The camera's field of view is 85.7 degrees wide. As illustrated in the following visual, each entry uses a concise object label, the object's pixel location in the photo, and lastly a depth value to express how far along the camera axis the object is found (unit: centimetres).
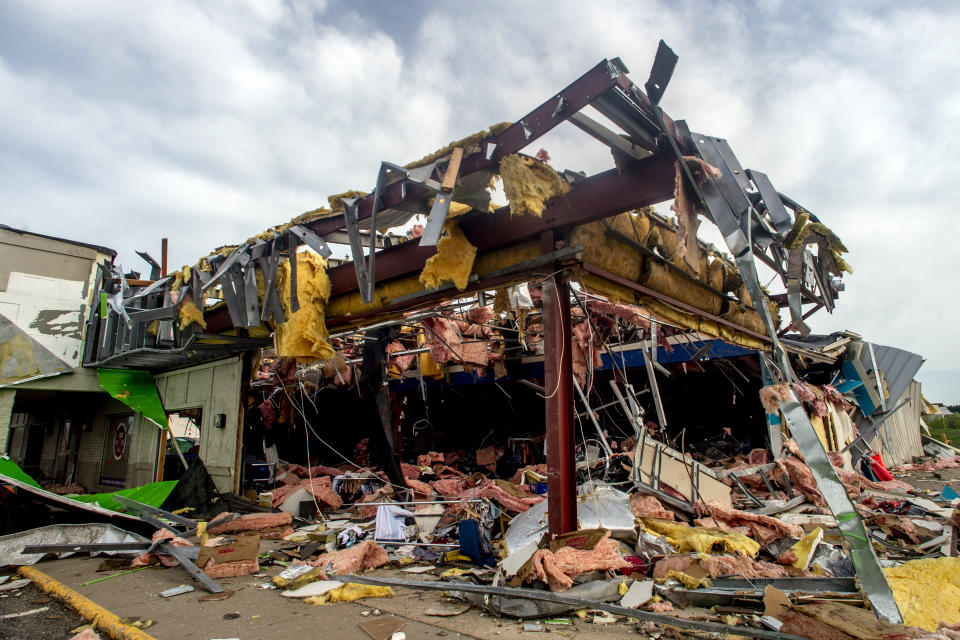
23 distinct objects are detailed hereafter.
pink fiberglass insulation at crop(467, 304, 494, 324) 976
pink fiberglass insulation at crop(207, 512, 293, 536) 812
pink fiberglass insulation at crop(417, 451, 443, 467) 1386
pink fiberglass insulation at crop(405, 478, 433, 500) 977
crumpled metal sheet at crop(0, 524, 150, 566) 643
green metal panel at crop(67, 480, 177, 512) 992
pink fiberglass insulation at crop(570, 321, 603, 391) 895
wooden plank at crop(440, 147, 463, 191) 424
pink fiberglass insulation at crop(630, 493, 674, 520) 667
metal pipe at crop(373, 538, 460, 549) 652
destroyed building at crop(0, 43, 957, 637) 411
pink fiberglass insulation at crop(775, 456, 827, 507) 816
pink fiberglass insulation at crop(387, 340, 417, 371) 1295
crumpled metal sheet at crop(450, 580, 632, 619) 410
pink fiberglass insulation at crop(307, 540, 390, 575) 561
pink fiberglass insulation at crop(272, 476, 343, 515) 965
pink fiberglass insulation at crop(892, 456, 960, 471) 1423
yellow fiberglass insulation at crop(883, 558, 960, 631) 355
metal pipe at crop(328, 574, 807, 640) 345
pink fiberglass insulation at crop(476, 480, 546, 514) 716
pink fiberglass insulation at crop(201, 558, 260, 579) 576
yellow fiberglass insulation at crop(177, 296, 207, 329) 774
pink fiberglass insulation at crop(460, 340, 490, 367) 1139
